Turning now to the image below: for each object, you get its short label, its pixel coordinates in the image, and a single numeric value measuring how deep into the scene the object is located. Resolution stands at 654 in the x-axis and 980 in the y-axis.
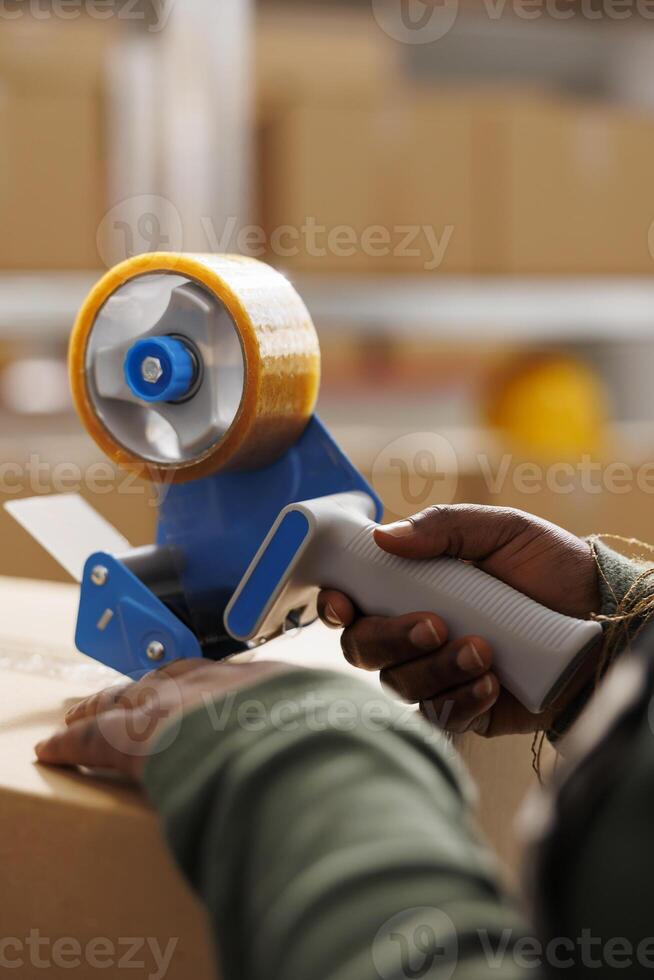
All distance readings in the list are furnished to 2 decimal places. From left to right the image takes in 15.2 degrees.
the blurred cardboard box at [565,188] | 2.17
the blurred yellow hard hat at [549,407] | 2.21
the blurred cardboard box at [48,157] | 1.94
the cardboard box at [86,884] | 0.85
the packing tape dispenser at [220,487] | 0.94
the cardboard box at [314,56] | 2.14
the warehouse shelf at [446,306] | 1.94
